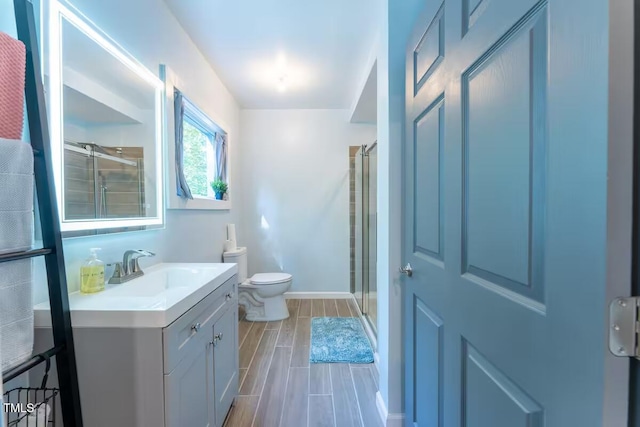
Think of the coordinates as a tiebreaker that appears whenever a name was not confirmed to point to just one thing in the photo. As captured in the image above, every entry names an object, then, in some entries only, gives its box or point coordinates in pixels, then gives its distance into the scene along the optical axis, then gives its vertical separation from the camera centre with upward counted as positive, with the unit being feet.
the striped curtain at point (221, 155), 9.62 +1.84
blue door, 1.53 -0.03
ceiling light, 9.58 +4.26
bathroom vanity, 3.28 -1.66
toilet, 9.95 -2.87
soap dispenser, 4.03 -0.88
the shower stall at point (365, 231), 9.18 -0.80
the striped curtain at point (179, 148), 6.59 +1.45
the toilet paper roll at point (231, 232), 10.39 -0.77
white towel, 2.64 -0.31
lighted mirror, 3.84 +1.27
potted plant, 9.26 +0.74
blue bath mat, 7.73 -3.87
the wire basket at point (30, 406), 2.89 -1.99
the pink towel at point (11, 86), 2.75 +1.21
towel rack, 3.01 -0.10
